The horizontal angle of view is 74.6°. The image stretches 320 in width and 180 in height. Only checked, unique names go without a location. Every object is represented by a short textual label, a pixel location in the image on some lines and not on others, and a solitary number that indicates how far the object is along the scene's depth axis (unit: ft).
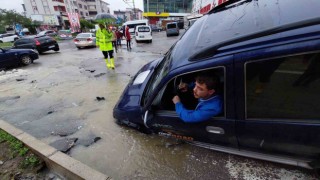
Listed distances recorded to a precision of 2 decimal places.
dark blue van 5.88
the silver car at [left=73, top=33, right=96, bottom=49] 57.00
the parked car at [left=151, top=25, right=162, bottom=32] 158.20
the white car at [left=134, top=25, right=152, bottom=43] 66.34
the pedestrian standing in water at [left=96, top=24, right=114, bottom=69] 27.25
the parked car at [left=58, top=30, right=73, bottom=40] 106.22
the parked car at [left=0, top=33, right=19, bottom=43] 108.58
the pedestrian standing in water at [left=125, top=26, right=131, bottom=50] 52.28
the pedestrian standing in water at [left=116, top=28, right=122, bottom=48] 56.84
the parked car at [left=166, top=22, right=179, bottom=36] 93.25
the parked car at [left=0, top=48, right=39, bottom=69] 33.70
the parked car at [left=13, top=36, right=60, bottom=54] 49.90
